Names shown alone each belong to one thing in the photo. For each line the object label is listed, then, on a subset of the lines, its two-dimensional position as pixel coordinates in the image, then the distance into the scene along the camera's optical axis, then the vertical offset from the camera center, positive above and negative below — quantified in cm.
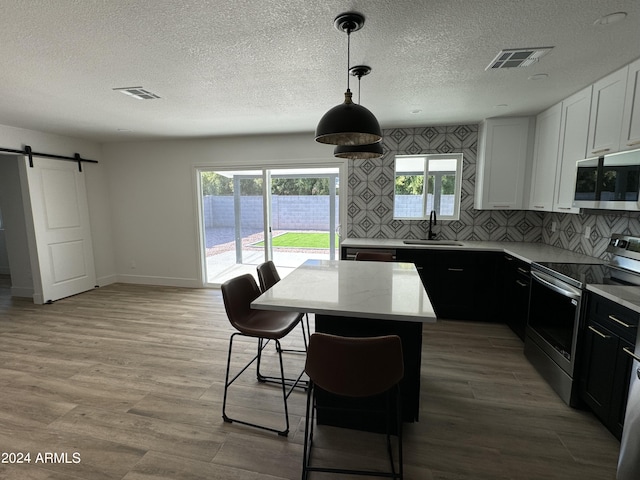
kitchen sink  395 -52
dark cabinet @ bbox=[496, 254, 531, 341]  300 -95
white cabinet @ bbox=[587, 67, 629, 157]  230 +73
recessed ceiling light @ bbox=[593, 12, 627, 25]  161 +100
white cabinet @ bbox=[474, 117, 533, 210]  366 +53
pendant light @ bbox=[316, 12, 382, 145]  158 +46
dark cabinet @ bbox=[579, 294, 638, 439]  175 -97
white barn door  437 -39
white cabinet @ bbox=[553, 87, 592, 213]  271 +56
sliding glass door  489 -20
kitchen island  158 -55
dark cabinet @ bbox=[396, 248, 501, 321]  360 -90
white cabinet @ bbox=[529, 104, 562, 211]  317 +50
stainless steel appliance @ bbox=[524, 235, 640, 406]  215 -78
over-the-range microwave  211 +17
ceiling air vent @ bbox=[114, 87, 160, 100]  269 +102
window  428 +26
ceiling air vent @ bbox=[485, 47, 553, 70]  201 +102
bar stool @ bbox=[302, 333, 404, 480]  136 -73
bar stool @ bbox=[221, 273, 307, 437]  197 -83
